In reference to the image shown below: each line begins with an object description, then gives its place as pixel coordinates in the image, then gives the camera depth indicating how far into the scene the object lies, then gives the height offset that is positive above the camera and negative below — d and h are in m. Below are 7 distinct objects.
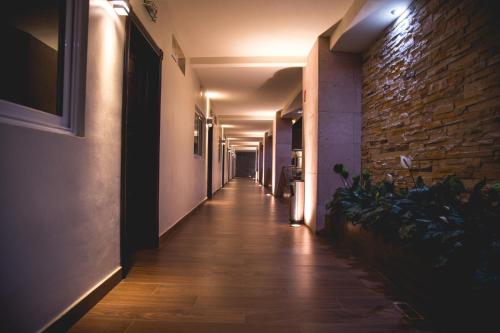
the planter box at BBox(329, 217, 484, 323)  1.75 -0.77
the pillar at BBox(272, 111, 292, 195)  10.37 +0.89
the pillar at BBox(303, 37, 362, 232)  4.47 +0.77
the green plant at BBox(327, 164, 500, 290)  1.71 -0.38
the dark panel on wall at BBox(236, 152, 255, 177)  31.28 +0.50
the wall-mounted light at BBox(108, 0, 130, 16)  2.21 +1.19
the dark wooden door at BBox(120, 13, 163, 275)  3.46 +0.22
